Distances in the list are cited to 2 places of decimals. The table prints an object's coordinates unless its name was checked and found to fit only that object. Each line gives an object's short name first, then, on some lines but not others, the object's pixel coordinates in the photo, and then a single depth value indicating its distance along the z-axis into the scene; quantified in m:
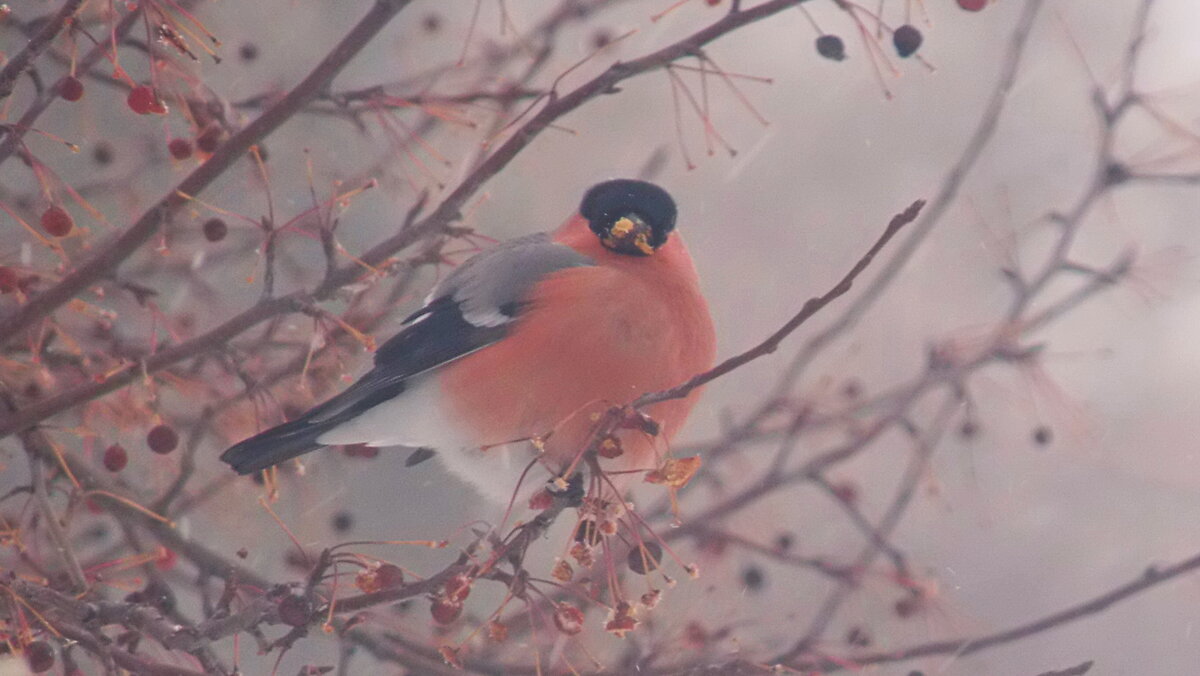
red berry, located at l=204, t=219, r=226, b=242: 4.11
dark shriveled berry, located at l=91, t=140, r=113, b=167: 4.87
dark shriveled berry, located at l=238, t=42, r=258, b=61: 4.75
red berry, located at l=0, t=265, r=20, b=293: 3.54
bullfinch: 4.11
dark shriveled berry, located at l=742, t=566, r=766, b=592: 4.99
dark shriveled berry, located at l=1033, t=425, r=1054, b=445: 5.30
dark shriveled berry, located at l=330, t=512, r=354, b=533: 5.32
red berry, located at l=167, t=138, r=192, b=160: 3.95
